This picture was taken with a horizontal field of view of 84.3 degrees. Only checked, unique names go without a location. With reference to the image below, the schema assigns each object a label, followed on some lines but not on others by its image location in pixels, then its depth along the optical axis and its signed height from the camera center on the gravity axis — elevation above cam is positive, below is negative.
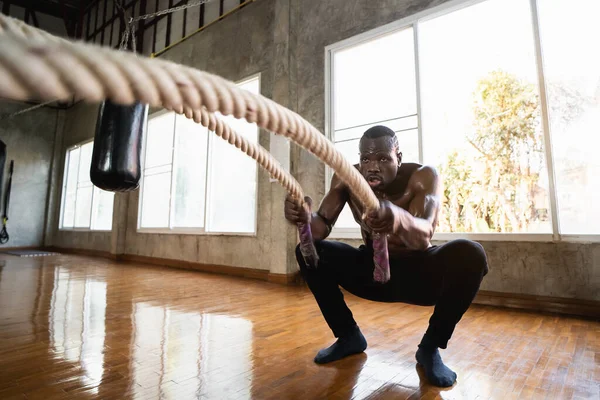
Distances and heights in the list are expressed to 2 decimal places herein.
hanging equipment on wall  9.15 +0.64
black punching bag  2.51 +0.67
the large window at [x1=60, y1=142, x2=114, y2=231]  8.15 +0.99
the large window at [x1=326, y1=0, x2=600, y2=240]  2.74 +1.23
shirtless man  1.31 -0.12
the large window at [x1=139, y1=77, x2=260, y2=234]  4.98 +0.92
